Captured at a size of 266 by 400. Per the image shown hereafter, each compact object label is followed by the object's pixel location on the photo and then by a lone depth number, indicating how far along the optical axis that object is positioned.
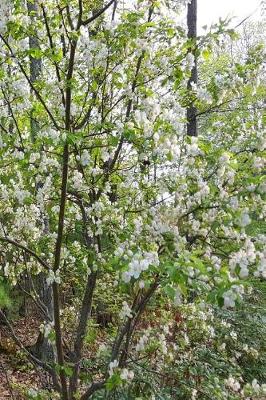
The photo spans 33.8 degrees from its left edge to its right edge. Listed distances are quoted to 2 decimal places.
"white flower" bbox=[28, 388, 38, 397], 3.08
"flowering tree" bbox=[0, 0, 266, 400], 2.44
